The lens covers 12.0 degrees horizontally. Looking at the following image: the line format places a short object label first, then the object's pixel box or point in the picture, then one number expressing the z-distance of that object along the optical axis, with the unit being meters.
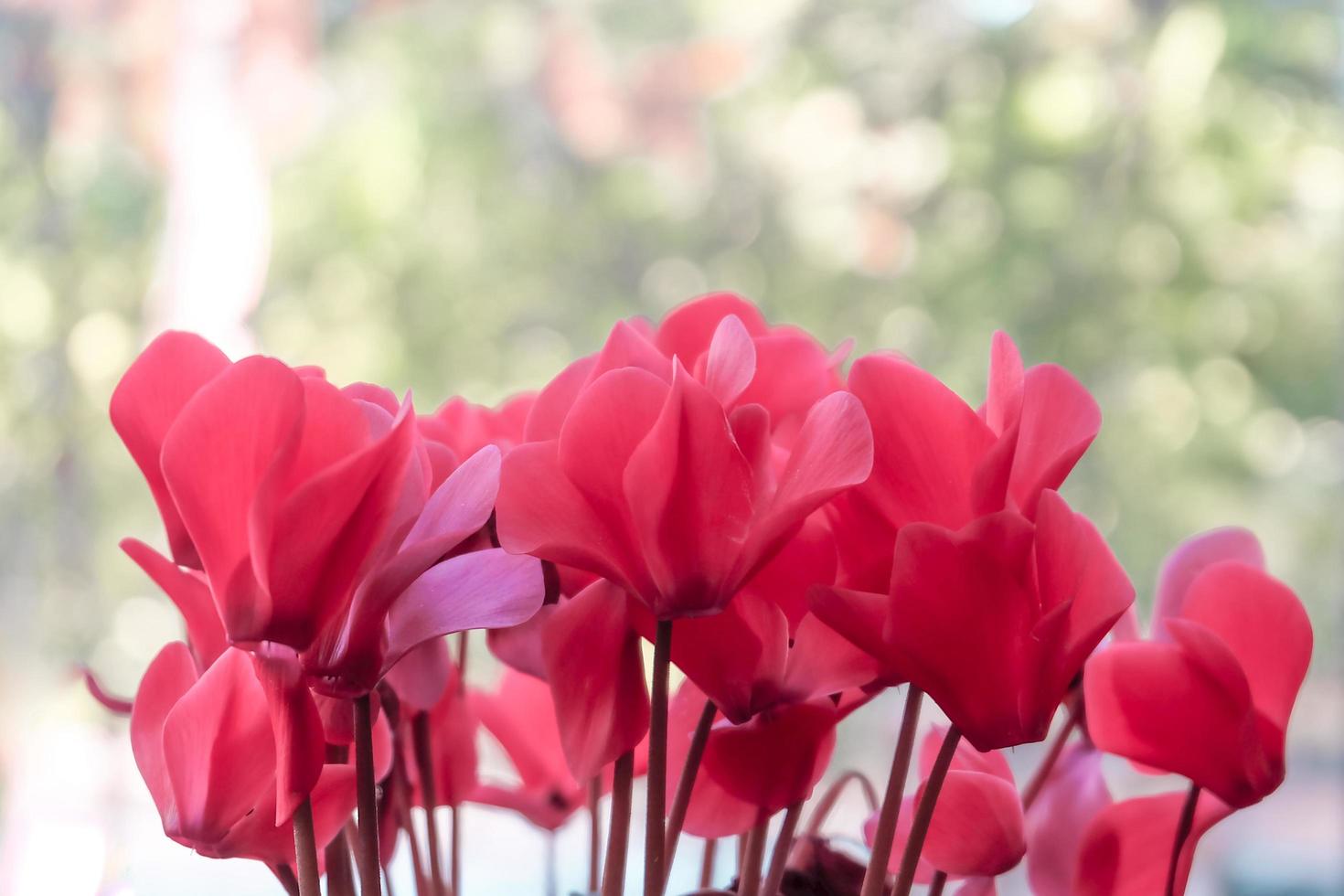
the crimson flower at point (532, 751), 1.11
